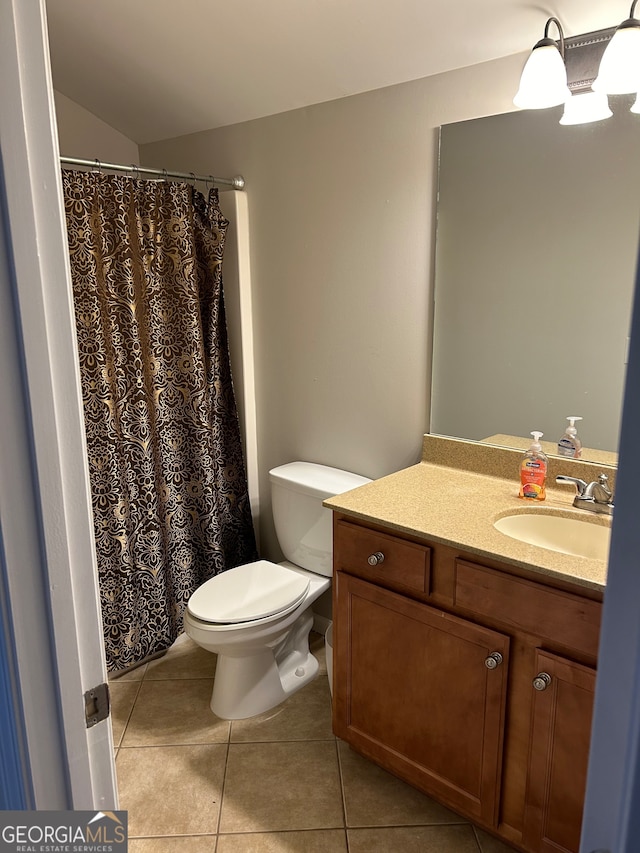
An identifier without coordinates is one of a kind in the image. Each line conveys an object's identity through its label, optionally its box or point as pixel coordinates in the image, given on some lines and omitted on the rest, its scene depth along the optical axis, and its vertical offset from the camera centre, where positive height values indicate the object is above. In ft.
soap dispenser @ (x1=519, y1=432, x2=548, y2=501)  5.93 -1.53
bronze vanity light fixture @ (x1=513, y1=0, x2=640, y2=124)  4.87 +1.97
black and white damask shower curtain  7.43 -0.95
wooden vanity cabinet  4.62 -3.01
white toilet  6.86 -3.22
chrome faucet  5.54 -1.63
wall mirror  5.67 +0.39
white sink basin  5.58 -1.97
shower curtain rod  7.10 +1.79
